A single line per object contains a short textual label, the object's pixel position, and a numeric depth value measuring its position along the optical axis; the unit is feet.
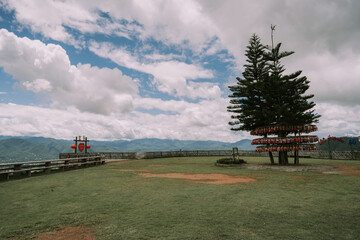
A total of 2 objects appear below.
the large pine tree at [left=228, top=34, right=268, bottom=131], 65.84
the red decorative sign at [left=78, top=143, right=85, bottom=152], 106.93
